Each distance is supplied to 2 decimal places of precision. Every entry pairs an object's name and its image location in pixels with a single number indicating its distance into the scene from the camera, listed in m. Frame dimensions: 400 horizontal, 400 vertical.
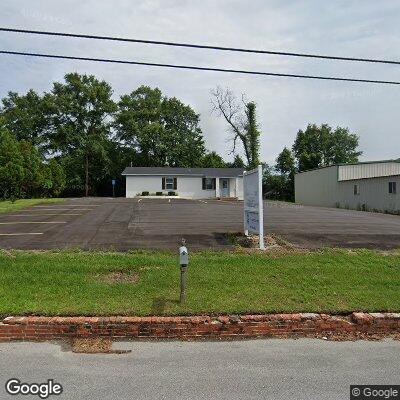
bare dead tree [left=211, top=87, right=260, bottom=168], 54.00
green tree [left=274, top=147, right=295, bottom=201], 56.06
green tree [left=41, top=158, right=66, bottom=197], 37.19
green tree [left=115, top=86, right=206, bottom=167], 55.03
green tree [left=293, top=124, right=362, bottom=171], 65.62
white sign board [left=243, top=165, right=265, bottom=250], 10.17
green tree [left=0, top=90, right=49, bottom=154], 53.91
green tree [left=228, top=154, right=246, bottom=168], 58.39
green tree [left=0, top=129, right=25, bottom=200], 28.55
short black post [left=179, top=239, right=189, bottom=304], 6.19
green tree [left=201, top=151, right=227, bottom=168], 57.34
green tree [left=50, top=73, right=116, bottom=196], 51.94
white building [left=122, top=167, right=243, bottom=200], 44.06
